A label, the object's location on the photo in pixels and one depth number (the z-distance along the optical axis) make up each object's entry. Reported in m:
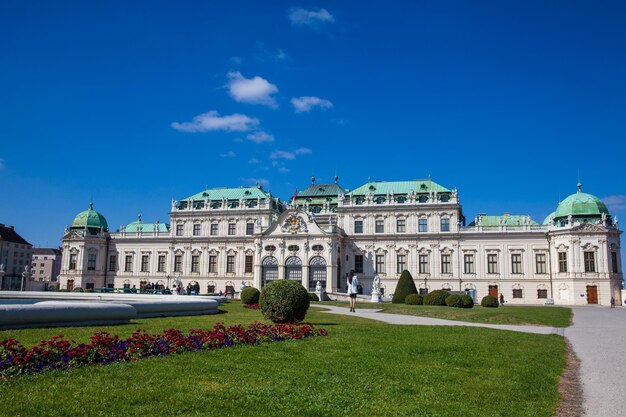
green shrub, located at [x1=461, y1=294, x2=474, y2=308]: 44.75
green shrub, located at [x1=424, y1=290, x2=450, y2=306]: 47.38
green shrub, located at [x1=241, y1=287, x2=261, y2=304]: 41.06
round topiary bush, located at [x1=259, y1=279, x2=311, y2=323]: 21.88
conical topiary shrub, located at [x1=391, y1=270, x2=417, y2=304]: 54.44
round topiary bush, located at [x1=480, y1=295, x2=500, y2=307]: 49.66
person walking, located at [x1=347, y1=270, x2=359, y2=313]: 31.73
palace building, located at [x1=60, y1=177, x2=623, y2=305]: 63.69
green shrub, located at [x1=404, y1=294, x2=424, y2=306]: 48.91
